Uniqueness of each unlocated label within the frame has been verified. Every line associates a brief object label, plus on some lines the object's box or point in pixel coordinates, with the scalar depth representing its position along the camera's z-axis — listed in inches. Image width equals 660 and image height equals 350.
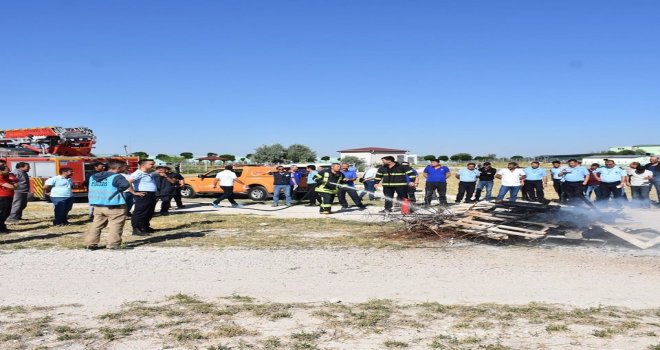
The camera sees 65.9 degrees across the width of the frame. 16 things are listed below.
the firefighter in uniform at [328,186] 532.1
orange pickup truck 700.7
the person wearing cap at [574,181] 577.3
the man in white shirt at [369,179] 635.5
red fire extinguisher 461.4
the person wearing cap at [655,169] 591.5
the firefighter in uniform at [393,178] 486.0
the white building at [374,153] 3550.7
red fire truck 666.8
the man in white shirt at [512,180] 604.7
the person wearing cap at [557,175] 628.8
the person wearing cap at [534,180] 609.5
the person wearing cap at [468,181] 648.4
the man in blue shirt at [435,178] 596.7
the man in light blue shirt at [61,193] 435.8
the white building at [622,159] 2642.7
